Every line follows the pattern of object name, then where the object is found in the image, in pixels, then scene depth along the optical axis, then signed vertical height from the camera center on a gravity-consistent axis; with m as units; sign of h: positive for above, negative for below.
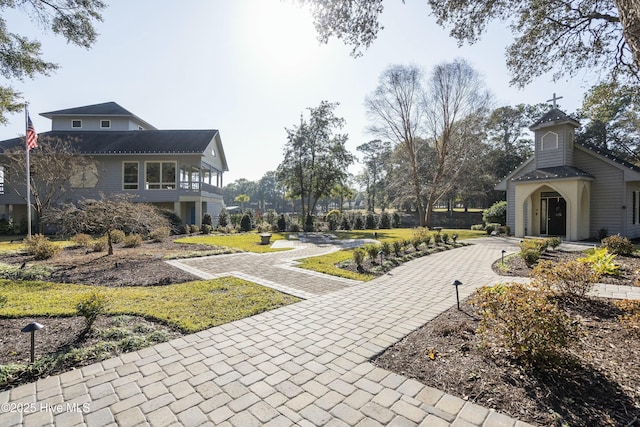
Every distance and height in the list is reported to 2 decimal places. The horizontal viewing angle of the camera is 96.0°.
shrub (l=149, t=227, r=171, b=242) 13.34 -0.96
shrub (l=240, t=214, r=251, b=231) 21.61 -0.72
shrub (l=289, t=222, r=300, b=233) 22.51 -1.16
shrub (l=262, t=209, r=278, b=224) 24.67 -0.34
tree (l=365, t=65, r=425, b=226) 23.06 +8.88
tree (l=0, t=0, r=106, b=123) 7.11 +4.71
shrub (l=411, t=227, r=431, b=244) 11.83 -1.00
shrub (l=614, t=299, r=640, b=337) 3.39 -1.28
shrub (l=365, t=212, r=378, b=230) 26.38 -0.83
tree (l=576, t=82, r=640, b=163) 25.36 +7.77
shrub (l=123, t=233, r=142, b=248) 11.96 -1.13
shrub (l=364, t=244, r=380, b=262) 8.82 -1.17
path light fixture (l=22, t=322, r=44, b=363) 3.07 -1.22
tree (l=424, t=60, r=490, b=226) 21.80 +7.85
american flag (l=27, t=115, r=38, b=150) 12.79 +3.55
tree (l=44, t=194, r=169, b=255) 9.23 -0.10
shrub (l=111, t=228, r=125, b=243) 12.18 -0.96
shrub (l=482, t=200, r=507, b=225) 21.56 -0.11
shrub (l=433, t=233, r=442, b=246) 12.87 -1.16
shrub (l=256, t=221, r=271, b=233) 20.78 -1.06
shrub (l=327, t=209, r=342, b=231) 25.28 -0.70
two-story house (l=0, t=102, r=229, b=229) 19.70 +3.34
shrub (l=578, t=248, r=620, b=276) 6.47 -1.16
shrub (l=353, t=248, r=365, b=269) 8.27 -1.26
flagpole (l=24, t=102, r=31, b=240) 12.73 +4.12
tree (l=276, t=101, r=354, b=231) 23.78 +4.82
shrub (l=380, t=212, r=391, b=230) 27.17 -0.78
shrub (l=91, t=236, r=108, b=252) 10.55 -1.14
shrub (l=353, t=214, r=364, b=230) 25.67 -0.90
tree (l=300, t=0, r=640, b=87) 6.22 +4.78
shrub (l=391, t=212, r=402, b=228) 28.58 -0.81
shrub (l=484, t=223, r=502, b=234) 19.07 -1.03
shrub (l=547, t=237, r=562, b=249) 10.25 -1.08
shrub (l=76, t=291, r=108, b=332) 3.79 -1.24
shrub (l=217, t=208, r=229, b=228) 22.62 -0.52
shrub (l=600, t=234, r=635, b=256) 9.06 -1.08
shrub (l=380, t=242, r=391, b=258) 9.55 -1.20
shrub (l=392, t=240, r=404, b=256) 10.02 -1.20
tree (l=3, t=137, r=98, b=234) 16.64 +2.70
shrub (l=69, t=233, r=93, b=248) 10.85 -0.96
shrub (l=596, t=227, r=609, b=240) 14.16 -1.03
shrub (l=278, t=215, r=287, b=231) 22.38 -0.76
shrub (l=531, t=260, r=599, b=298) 4.85 -1.10
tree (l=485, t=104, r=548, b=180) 34.41 +9.42
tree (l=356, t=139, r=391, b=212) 49.22 +8.59
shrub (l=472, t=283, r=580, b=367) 2.82 -1.19
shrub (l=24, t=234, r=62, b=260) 9.20 -1.13
